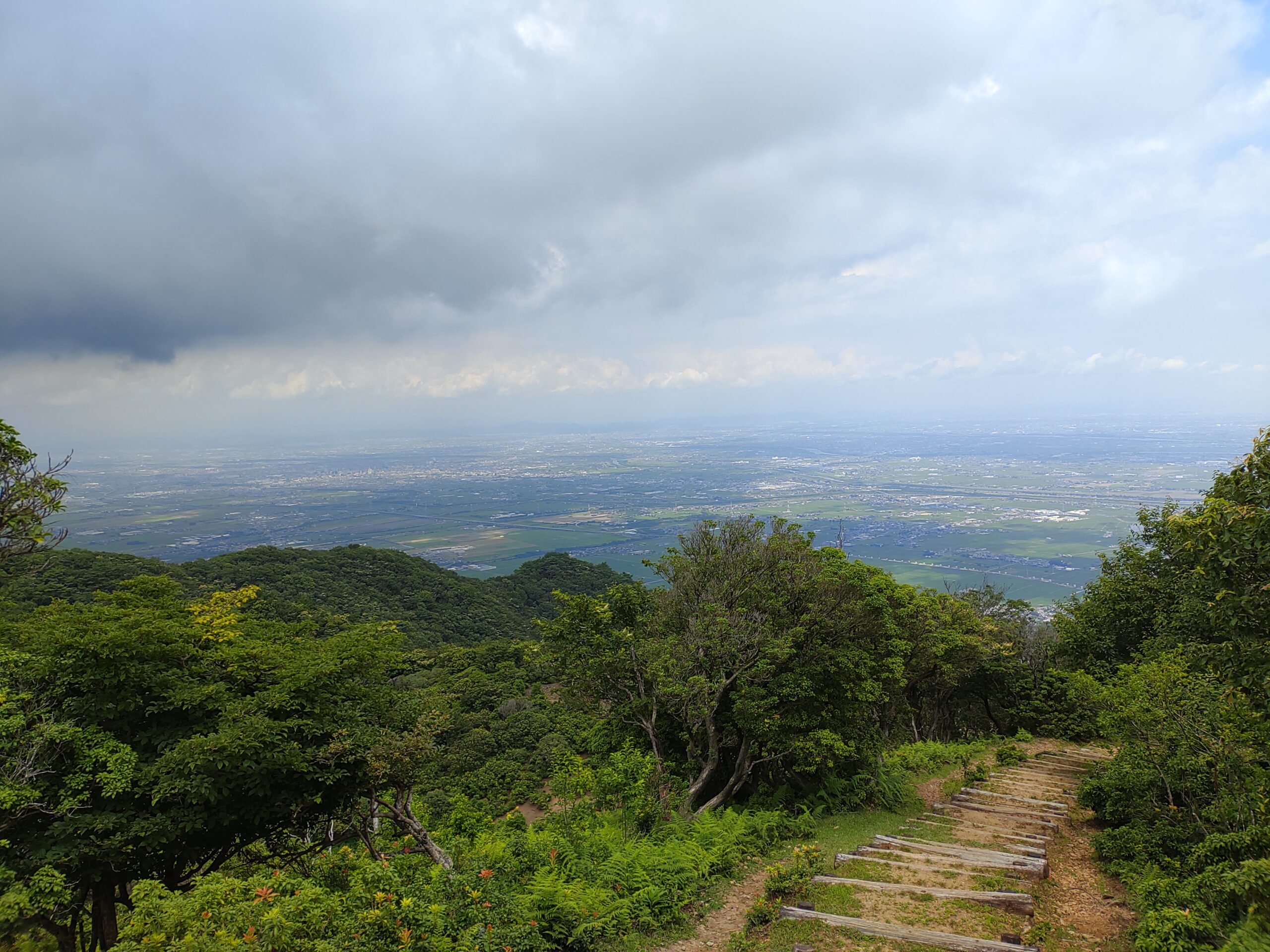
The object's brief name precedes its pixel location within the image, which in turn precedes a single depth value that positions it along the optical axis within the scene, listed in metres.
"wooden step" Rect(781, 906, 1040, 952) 6.15
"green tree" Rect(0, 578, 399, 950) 7.11
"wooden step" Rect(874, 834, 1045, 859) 9.26
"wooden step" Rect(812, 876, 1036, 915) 7.21
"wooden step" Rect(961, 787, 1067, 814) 12.07
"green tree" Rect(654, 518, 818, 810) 12.45
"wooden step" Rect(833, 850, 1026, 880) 8.31
